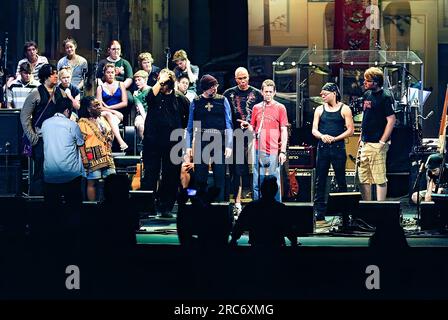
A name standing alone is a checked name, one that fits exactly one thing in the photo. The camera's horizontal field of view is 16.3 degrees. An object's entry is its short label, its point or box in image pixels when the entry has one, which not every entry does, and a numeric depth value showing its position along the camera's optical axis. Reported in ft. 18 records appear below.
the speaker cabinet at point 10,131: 68.95
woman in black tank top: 67.36
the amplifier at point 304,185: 72.13
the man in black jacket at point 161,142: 68.85
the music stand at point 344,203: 63.93
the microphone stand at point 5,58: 75.87
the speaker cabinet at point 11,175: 68.85
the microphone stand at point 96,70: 77.20
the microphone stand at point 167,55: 78.02
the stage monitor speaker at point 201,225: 56.49
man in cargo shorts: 66.80
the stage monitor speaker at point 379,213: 60.87
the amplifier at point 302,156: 73.00
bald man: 69.51
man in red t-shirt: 68.33
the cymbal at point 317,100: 78.51
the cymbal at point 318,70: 80.48
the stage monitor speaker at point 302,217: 63.87
